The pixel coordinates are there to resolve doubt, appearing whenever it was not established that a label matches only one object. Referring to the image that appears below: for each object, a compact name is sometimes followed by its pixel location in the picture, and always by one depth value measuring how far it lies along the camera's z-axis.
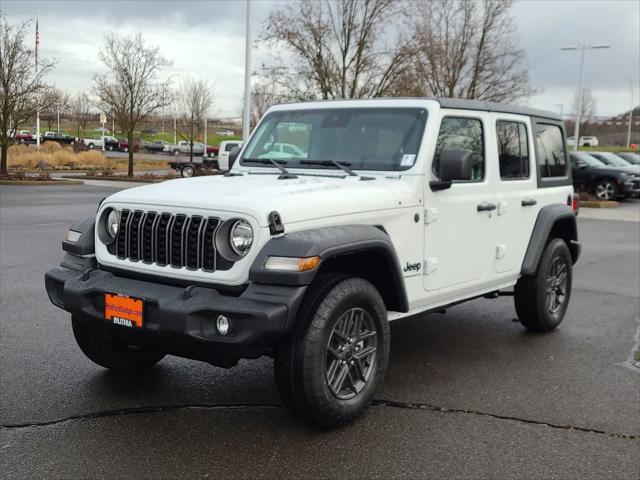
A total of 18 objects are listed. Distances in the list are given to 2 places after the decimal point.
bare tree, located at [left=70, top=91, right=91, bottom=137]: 73.46
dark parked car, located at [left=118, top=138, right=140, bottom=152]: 68.42
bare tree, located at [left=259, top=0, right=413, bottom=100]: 23.86
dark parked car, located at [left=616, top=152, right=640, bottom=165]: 30.29
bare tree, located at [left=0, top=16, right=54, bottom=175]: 25.94
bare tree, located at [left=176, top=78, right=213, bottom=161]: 47.41
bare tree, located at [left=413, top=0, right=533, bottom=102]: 26.36
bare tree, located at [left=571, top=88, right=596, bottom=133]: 80.36
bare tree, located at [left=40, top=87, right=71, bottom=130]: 28.11
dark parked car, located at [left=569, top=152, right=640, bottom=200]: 22.95
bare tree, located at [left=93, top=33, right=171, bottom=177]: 29.80
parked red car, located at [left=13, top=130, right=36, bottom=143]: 65.19
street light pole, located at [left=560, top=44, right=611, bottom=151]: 34.46
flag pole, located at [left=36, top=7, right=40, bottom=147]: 44.22
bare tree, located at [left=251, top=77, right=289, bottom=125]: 24.89
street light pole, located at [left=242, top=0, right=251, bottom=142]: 21.80
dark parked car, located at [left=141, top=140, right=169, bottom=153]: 67.69
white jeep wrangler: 3.58
